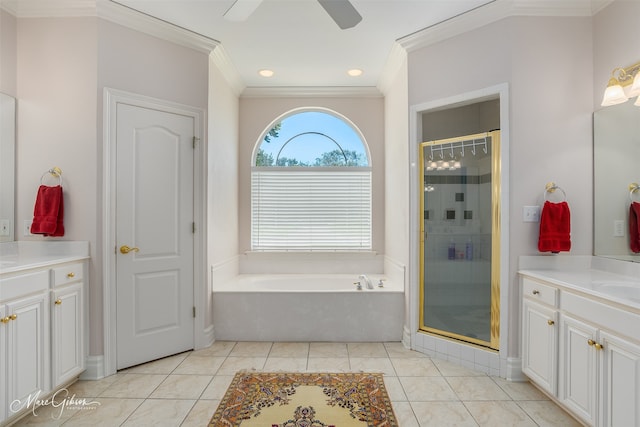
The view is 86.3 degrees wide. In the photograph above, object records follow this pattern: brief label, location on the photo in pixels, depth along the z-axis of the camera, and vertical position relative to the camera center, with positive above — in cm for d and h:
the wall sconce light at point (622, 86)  215 +82
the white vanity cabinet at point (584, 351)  158 -76
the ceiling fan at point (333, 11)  184 +113
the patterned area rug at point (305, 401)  203 -124
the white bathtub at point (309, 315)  330 -99
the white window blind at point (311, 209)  428 +5
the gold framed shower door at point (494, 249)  266 -29
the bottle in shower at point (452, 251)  303 -34
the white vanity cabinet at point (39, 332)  186 -73
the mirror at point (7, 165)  243 +34
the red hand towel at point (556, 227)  241 -10
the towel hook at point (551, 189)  251 +17
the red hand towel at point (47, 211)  241 +1
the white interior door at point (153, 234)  269 -17
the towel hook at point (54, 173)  252 +30
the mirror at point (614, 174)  226 +27
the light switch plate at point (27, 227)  254 -10
